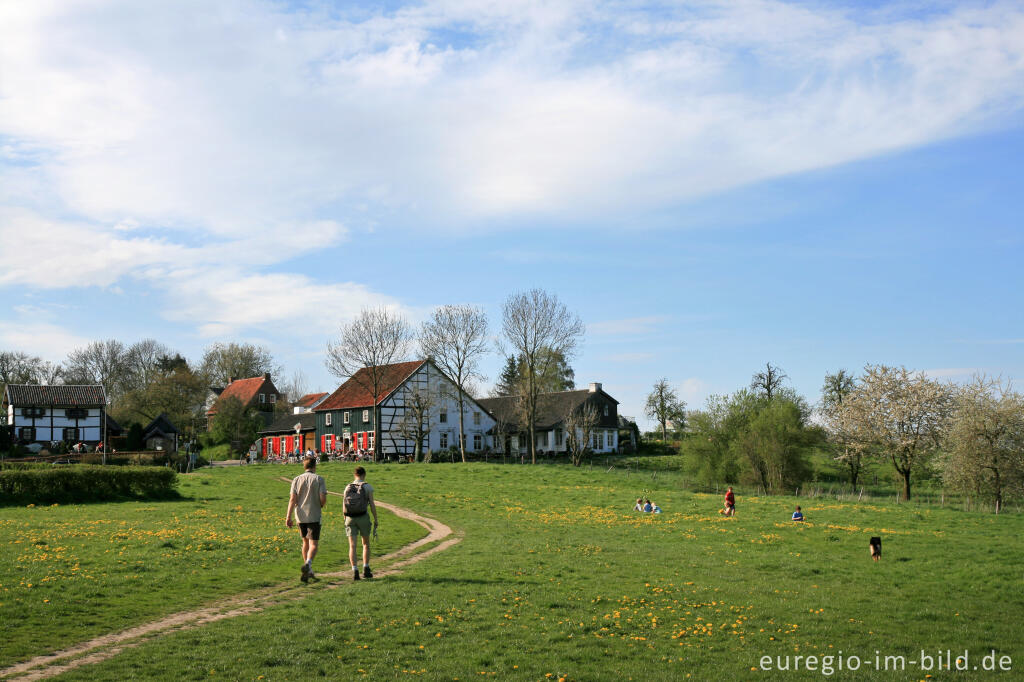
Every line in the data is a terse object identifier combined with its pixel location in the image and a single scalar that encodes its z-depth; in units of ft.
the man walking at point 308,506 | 47.50
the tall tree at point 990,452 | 125.29
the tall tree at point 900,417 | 158.10
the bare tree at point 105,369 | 309.01
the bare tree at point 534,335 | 221.05
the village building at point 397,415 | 225.35
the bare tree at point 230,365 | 336.90
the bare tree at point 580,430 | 216.33
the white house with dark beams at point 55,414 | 231.71
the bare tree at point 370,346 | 218.79
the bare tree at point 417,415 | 211.61
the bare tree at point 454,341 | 218.18
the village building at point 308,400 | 314.14
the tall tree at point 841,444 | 170.40
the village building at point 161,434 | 237.45
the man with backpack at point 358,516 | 48.71
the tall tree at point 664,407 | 304.91
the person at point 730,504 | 93.20
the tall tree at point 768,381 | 228.02
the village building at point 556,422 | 260.21
